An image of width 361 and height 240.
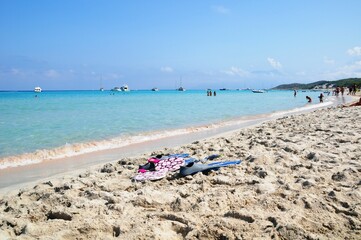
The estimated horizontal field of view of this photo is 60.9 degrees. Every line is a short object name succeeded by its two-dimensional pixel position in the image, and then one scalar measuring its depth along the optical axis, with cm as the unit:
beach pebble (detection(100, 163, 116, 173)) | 577
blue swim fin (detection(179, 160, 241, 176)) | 488
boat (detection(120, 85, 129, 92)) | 14788
